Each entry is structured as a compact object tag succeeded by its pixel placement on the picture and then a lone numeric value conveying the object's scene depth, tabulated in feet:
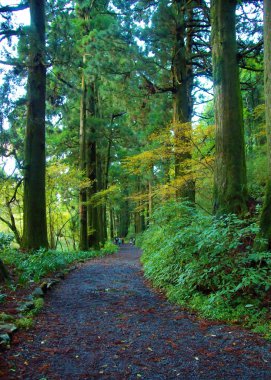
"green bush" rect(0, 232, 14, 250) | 27.25
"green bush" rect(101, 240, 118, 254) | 56.20
